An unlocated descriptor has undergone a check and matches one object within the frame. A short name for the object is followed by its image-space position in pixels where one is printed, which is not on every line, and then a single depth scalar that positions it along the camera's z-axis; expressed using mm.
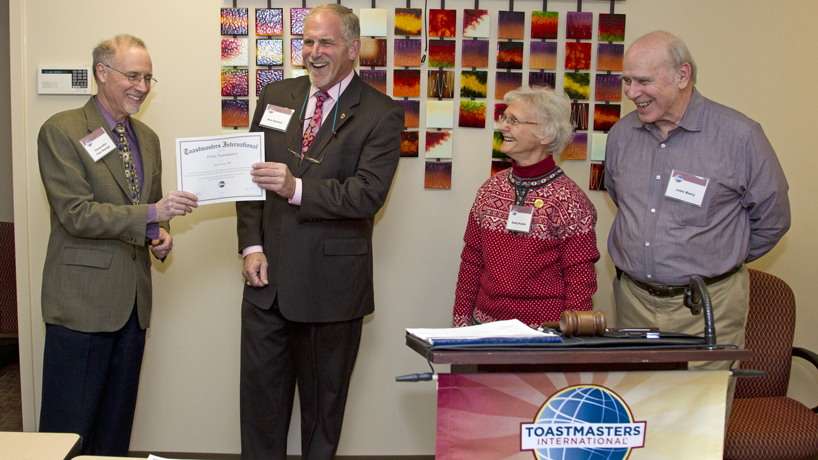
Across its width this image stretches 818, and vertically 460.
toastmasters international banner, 1485
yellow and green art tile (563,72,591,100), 3094
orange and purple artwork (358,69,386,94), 3053
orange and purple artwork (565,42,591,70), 3072
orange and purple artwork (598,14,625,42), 3074
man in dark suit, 2451
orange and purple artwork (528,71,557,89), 3092
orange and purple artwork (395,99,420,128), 3068
